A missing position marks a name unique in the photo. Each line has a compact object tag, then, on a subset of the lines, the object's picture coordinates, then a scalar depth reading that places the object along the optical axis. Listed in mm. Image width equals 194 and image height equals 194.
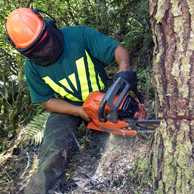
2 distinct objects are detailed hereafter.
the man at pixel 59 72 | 2041
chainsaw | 1787
